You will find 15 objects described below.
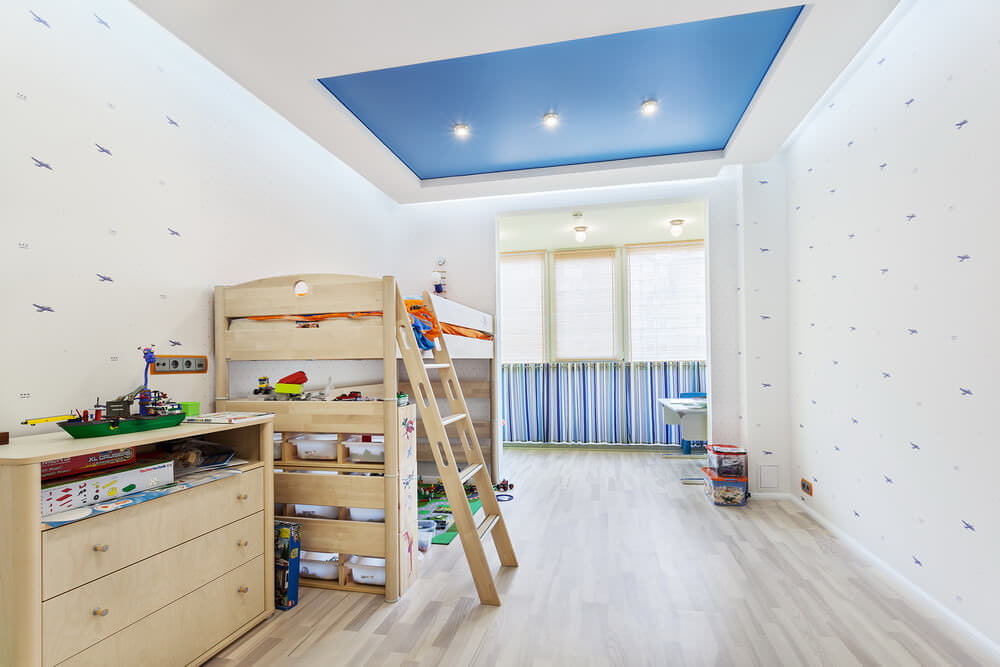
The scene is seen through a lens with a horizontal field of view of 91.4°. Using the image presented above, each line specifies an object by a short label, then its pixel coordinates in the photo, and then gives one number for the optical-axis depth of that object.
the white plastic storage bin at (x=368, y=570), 2.27
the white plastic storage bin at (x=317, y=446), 2.36
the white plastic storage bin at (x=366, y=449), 2.29
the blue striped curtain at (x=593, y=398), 5.78
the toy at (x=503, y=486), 4.03
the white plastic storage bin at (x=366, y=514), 2.27
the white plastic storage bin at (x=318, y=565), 2.34
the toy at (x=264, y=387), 2.51
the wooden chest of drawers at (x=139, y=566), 1.22
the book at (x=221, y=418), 1.93
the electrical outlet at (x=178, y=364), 2.17
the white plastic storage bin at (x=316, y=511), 2.35
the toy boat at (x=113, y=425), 1.50
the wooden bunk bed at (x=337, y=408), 2.23
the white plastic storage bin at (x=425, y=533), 2.79
